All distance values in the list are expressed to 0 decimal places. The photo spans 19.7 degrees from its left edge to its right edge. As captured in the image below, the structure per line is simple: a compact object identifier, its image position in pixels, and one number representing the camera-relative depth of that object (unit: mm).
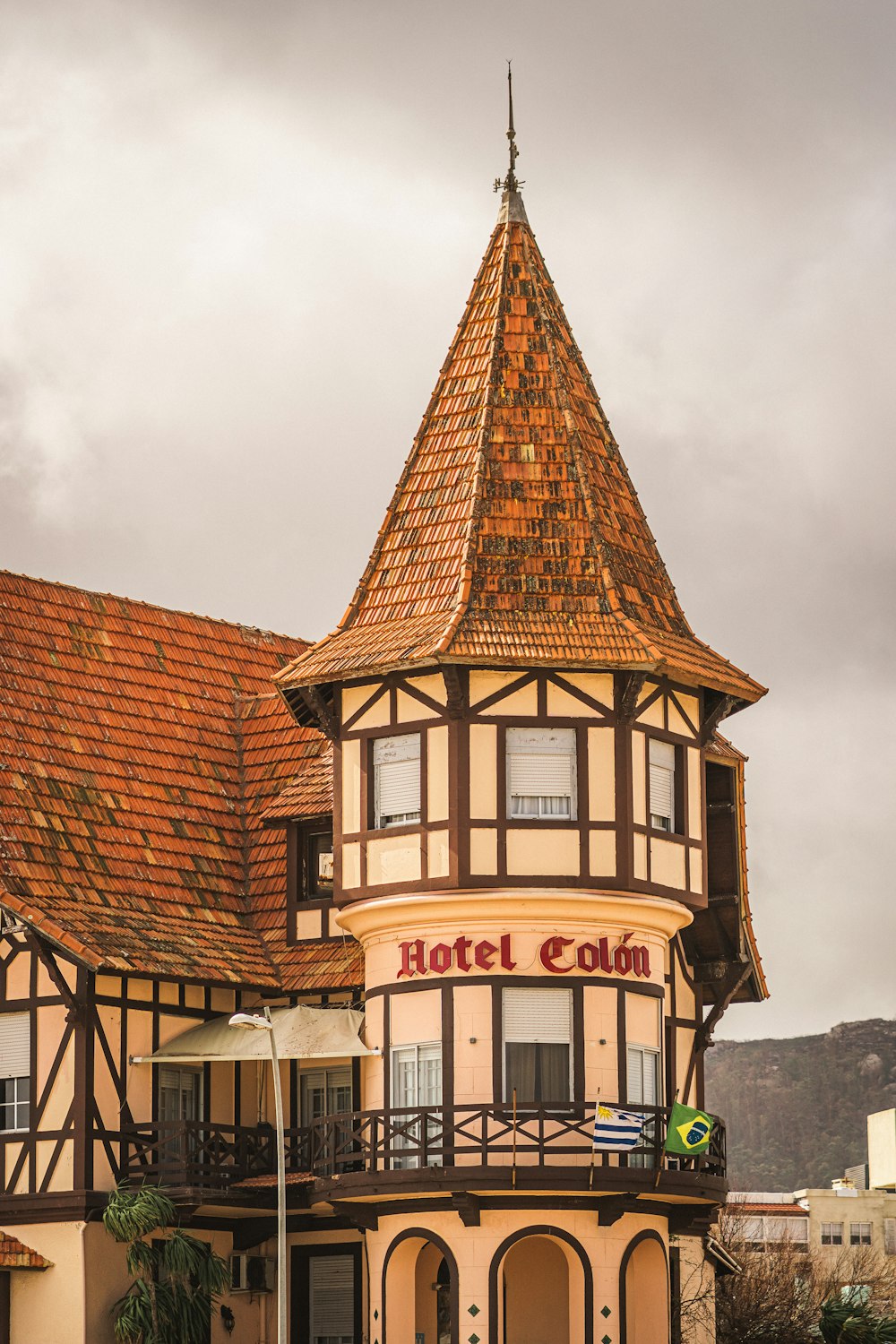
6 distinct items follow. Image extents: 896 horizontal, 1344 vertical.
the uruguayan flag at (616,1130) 42125
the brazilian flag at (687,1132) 43281
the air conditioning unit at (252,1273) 46969
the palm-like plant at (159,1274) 43000
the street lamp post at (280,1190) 38156
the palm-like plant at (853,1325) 49094
